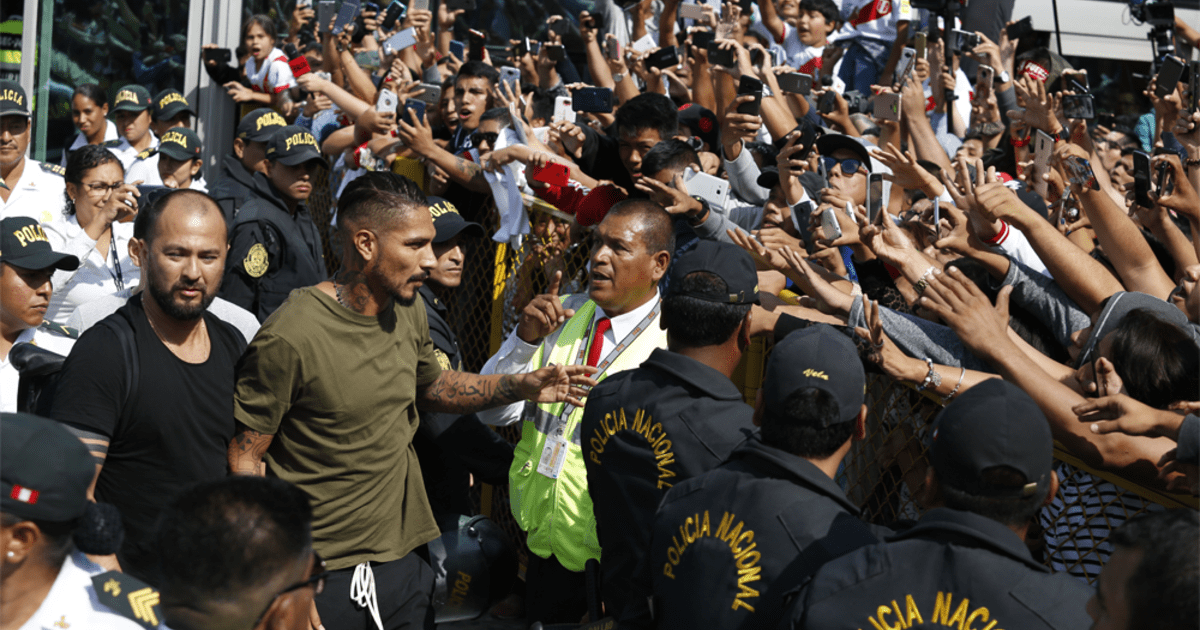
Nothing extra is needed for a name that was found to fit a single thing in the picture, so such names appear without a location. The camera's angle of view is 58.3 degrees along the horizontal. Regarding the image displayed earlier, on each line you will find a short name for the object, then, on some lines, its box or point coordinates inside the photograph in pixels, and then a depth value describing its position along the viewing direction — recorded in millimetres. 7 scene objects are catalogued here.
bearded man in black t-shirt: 3182
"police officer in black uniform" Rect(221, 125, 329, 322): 6312
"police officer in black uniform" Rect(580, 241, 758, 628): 3080
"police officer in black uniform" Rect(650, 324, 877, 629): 2539
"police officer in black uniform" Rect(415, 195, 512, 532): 4719
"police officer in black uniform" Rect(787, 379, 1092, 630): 2121
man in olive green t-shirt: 3527
